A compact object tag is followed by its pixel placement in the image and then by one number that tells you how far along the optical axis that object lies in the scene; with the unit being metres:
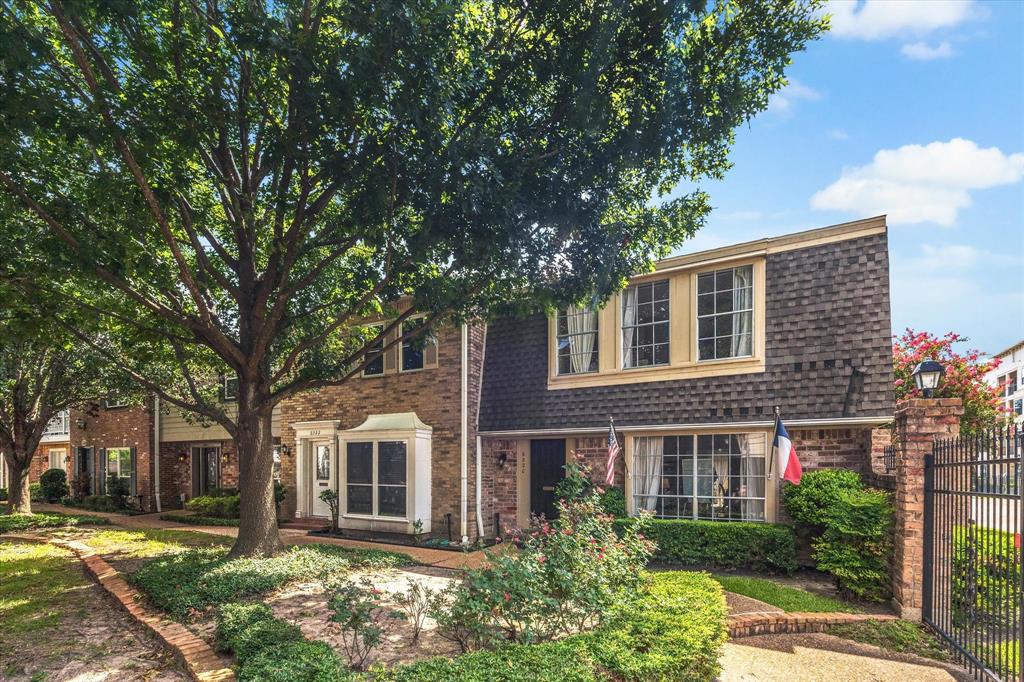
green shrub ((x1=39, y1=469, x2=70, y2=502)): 22.72
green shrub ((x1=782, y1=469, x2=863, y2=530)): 8.65
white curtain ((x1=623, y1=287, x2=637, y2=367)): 11.50
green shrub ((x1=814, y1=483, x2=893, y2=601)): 7.75
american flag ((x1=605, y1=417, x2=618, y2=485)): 10.40
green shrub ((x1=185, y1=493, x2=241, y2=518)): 16.02
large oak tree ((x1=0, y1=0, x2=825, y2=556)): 5.80
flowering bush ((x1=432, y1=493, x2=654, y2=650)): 4.93
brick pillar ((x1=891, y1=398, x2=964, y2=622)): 7.05
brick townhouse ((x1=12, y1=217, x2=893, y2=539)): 9.42
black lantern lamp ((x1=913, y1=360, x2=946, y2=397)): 7.45
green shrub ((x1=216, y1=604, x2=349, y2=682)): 4.14
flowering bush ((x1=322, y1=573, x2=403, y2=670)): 4.70
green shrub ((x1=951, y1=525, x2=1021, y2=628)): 5.29
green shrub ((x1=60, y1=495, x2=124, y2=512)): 19.44
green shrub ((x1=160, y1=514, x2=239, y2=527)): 15.14
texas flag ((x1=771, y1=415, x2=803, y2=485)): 8.60
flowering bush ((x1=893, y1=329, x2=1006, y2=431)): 14.06
